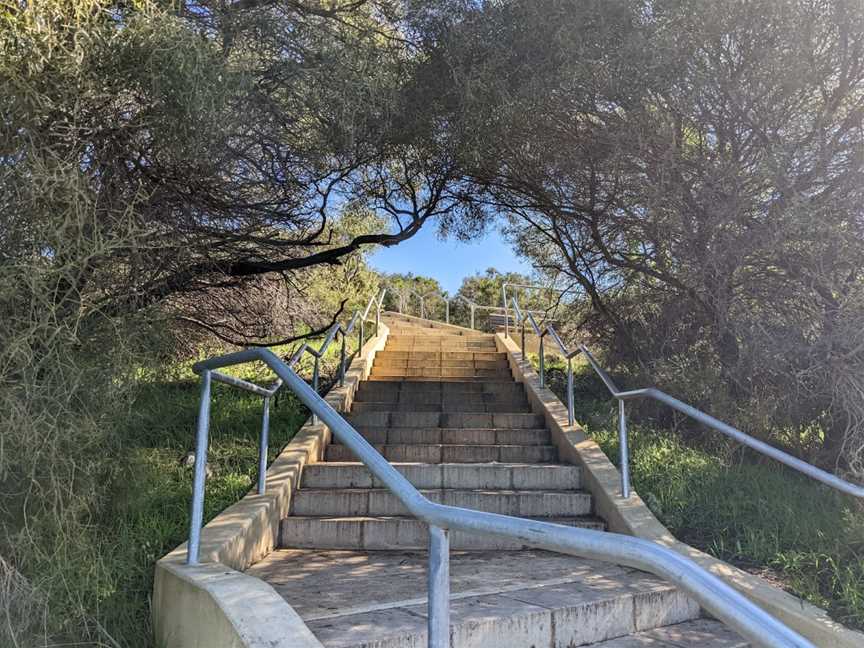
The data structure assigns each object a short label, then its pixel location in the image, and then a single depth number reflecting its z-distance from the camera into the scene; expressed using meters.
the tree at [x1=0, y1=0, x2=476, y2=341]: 2.52
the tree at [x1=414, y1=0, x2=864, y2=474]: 3.74
